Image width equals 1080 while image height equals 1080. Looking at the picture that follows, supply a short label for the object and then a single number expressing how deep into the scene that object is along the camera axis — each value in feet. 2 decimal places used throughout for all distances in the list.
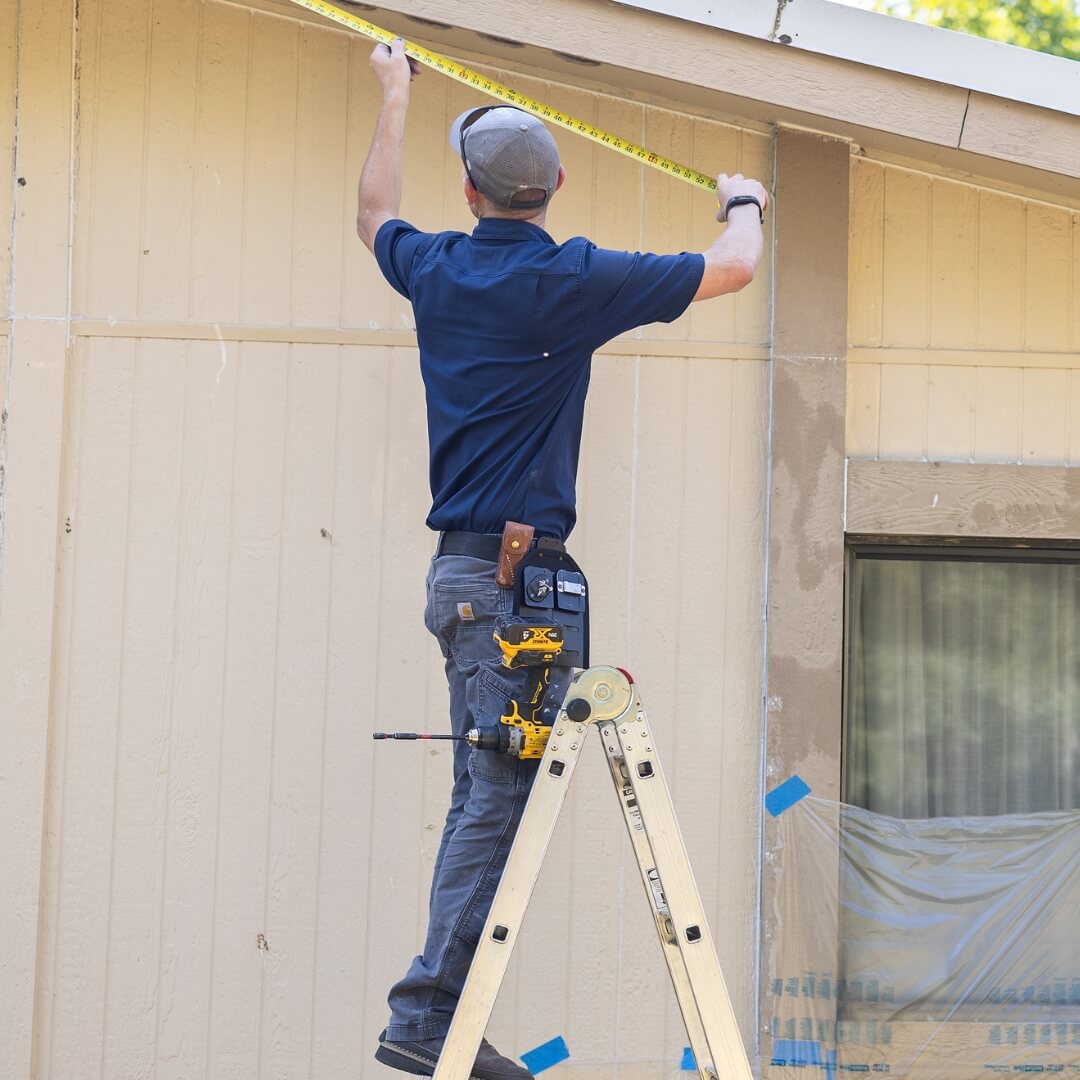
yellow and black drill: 21.09
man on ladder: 21.75
